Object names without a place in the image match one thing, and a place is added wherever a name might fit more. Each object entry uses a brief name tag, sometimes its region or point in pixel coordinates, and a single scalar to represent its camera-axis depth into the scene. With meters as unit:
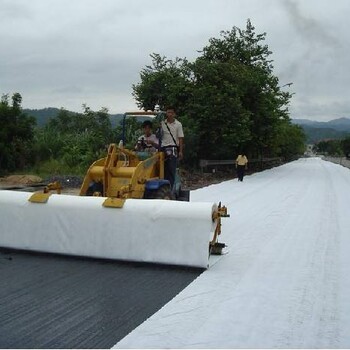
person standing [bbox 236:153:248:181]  22.75
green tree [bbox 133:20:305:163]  24.98
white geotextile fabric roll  6.41
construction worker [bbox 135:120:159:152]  9.11
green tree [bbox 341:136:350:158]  105.69
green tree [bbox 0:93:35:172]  21.98
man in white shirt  9.01
